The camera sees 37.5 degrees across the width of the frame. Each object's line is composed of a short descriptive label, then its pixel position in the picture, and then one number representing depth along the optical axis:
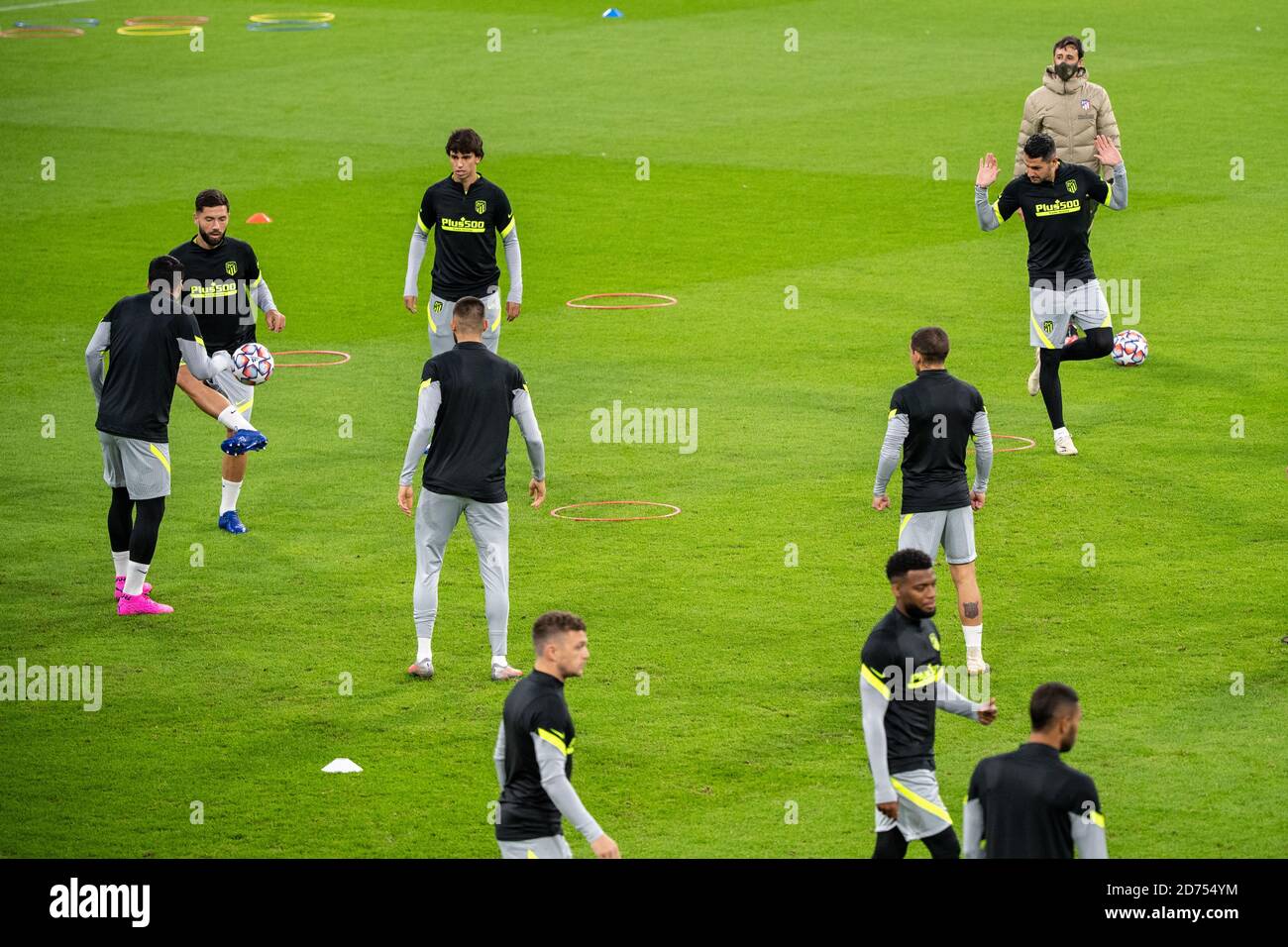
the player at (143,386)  15.14
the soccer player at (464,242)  18.92
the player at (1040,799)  8.41
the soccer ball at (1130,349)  22.38
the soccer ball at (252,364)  17.28
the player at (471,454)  13.52
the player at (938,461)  13.12
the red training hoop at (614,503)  17.66
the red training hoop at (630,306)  25.73
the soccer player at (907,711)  9.84
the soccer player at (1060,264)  18.59
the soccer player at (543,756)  9.14
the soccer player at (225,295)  16.97
